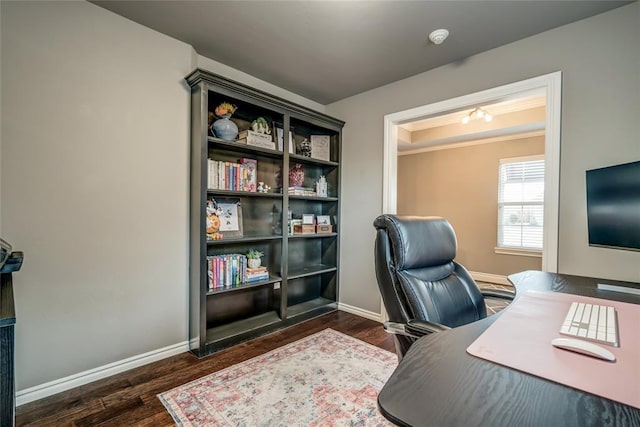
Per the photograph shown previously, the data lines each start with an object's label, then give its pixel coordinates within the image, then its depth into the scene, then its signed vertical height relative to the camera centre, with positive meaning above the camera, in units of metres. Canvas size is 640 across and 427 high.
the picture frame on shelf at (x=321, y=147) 3.26 +0.76
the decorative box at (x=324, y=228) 3.22 -0.19
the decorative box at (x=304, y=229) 3.05 -0.19
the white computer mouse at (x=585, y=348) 0.74 -0.36
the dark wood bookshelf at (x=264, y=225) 2.21 -0.13
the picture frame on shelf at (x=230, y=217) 2.55 -0.06
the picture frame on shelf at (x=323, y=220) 3.31 -0.10
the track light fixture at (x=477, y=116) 3.39 +1.24
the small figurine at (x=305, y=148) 3.17 +0.71
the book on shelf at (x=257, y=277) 2.61 -0.62
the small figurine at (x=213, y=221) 2.35 -0.09
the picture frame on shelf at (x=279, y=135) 2.79 +0.75
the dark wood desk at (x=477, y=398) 0.51 -0.38
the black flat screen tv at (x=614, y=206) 1.42 +0.04
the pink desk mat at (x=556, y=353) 0.63 -0.38
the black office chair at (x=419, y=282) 1.25 -0.35
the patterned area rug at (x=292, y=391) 1.53 -1.12
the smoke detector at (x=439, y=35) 2.04 +1.30
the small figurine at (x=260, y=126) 2.64 +0.81
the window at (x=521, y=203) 4.20 +0.16
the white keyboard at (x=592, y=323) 0.88 -0.38
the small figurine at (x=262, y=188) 2.75 +0.23
